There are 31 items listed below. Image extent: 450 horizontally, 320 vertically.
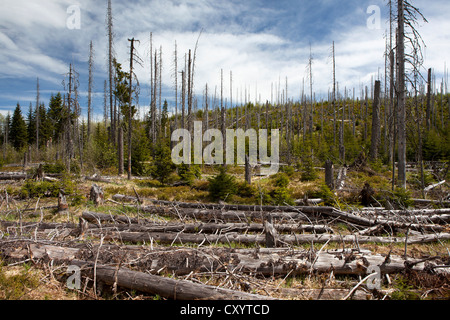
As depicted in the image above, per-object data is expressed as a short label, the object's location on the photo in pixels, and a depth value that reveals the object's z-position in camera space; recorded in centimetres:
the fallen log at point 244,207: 723
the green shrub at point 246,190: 1109
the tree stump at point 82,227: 550
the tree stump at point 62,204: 833
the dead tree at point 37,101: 3734
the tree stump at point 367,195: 895
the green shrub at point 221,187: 1057
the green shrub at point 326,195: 869
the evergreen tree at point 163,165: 1427
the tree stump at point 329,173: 1131
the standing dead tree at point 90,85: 2833
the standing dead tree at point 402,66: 972
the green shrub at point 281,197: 879
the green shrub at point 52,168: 1616
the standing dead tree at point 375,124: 1624
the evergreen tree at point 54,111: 2931
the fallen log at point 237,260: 373
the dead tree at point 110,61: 2305
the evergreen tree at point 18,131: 4350
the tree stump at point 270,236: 478
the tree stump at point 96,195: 957
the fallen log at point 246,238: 531
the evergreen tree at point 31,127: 4467
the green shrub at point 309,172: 1454
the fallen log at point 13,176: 1531
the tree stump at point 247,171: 1325
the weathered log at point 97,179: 1466
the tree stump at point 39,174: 1382
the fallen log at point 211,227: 598
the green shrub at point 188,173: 1394
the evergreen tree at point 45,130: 4302
